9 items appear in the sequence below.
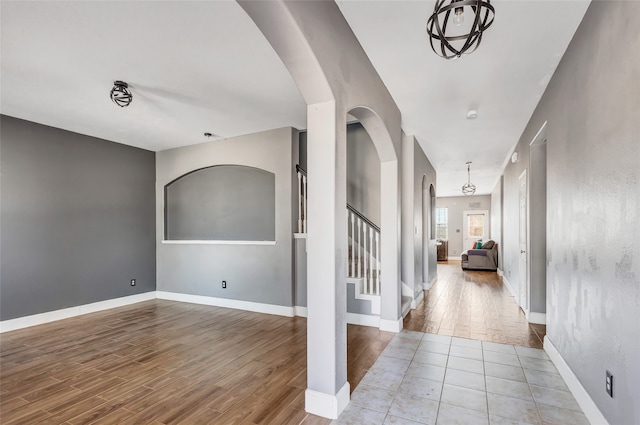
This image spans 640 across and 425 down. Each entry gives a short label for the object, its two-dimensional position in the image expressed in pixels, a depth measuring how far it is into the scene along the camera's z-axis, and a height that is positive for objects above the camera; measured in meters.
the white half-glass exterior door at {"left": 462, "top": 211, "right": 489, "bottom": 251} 13.30 -0.42
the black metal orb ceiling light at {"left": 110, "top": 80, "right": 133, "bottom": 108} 3.21 +1.29
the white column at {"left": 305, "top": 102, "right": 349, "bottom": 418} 2.17 -0.34
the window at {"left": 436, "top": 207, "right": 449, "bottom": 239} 13.95 -0.26
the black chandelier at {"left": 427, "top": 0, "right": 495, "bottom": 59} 1.48 +1.00
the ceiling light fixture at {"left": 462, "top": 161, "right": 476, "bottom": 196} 7.52 +1.19
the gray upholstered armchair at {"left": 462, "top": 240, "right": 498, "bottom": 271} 9.50 -1.24
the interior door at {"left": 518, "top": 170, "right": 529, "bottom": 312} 4.61 -0.54
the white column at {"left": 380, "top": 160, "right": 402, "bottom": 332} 3.88 -0.34
